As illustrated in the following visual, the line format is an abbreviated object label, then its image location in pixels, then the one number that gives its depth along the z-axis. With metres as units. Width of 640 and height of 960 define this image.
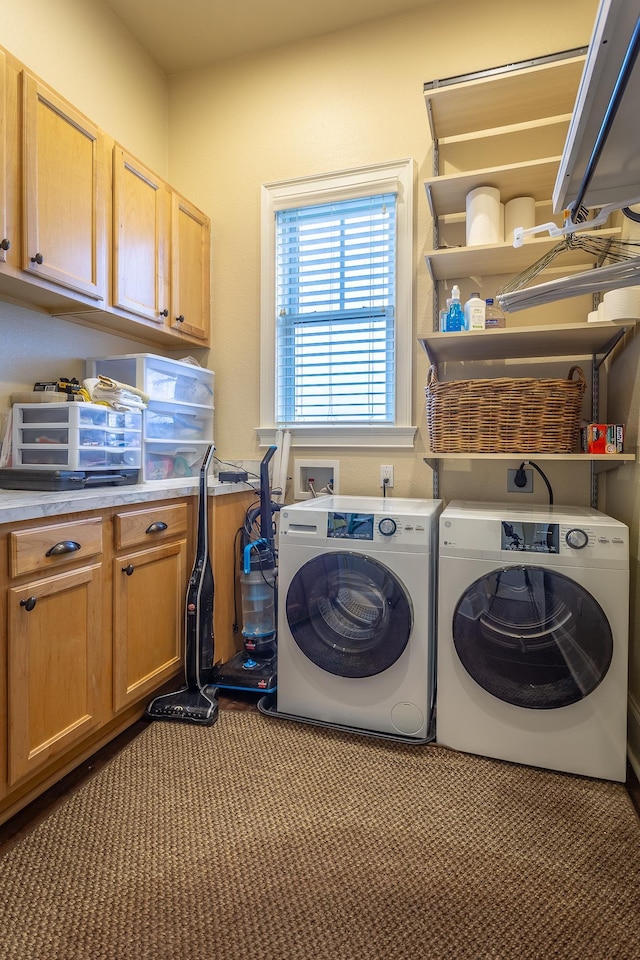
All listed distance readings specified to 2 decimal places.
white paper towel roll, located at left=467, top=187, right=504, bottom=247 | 2.15
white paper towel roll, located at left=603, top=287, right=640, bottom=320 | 1.81
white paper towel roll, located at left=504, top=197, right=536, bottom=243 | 2.23
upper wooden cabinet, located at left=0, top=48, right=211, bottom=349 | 1.75
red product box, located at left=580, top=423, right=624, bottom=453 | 1.88
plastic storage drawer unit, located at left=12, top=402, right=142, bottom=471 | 1.89
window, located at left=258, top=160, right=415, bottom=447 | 2.60
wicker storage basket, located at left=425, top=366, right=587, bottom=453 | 1.94
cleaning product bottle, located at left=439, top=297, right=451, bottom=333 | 2.17
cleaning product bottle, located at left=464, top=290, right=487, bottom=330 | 2.07
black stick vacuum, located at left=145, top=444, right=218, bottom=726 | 2.12
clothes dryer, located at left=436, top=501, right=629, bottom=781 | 1.68
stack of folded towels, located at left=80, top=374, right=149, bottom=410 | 2.05
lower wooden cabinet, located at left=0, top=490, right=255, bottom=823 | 1.42
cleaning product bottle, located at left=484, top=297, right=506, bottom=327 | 2.16
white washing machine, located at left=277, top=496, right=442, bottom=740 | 1.89
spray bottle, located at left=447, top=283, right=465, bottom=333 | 2.14
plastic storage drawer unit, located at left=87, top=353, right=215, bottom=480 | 2.37
